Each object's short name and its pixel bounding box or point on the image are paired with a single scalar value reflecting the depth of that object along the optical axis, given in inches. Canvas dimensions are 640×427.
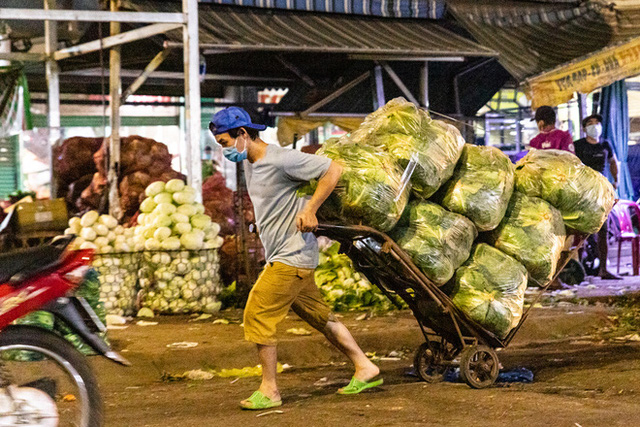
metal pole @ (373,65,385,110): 528.4
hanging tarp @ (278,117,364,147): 558.6
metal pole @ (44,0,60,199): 495.5
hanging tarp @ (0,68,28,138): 523.5
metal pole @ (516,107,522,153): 669.7
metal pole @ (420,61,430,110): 520.1
